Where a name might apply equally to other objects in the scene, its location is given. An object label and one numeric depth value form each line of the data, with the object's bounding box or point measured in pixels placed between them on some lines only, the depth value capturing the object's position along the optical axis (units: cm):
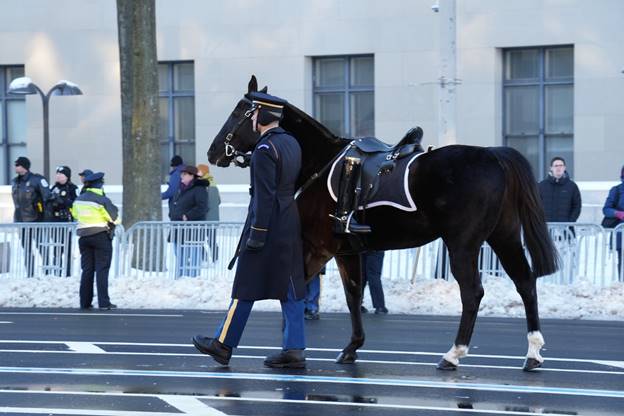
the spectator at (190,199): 2141
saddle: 1123
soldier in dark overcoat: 1081
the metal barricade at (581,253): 1802
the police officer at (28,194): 2244
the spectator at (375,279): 1723
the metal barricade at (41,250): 2056
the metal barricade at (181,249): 2022
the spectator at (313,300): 1602
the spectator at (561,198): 1972
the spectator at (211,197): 2208
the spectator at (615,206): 1973
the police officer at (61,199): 2238
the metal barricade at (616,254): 1786
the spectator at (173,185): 2336
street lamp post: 2772
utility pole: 2061
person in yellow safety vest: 1806
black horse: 1100
